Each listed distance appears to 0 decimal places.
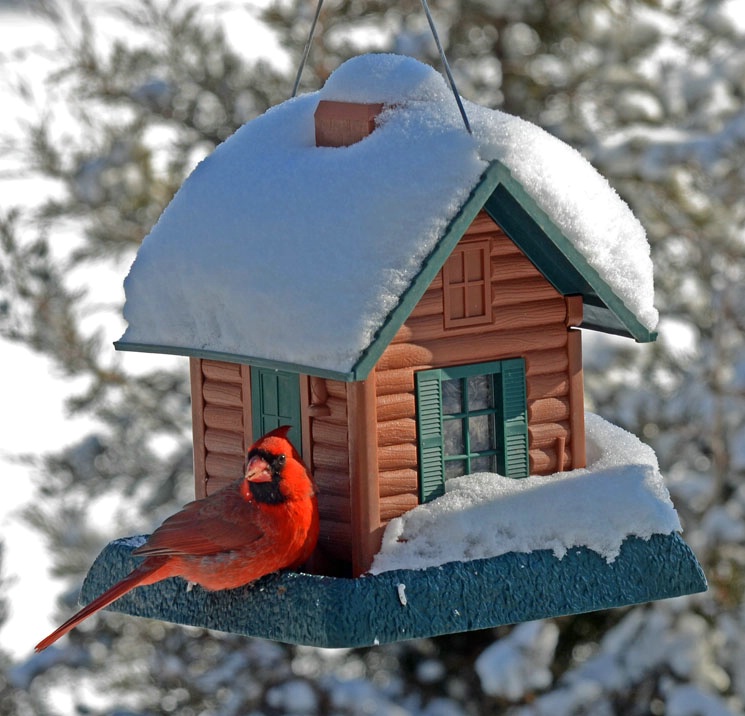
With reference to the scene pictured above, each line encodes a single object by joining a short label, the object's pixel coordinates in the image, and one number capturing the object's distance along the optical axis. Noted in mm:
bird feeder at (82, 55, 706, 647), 5629
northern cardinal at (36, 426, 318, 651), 5773
